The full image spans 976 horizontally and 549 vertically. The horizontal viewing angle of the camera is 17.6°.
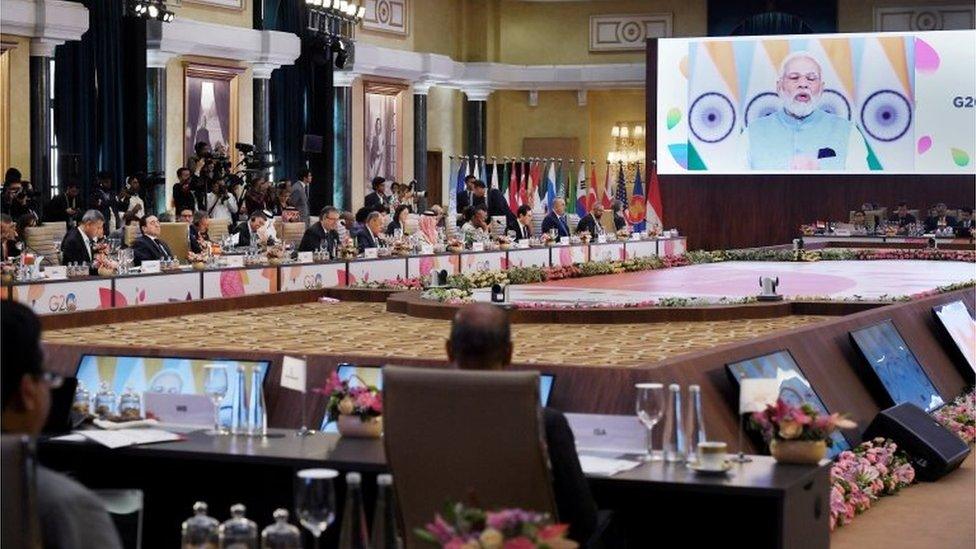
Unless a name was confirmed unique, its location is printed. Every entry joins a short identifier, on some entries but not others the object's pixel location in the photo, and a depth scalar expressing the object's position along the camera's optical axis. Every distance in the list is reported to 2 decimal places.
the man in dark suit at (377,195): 33.89
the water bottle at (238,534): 5.59
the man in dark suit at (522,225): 31.30
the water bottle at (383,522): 6.47
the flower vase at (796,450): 7.99
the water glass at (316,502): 6.53
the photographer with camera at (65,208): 26.23
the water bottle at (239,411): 8.86
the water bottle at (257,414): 8.85
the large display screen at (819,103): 39.78
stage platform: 19.25
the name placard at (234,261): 20.10
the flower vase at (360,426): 8.59
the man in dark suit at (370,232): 24.80
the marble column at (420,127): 42.74
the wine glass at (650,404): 7.77
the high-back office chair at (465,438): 6.65
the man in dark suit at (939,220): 36.73
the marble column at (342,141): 38.21
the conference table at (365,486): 7.55
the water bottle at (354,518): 6.35
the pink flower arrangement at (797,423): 7.99
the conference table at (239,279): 16.82
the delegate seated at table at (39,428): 4.45
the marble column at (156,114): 31.38
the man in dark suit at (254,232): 23.73
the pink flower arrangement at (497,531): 5.01
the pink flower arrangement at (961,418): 14.51
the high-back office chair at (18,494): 4.47
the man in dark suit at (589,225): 32.58
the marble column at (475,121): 46.27
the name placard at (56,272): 17.17
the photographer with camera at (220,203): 28.97
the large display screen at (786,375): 11.43
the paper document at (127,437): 8.39
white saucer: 7.62
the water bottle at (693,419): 7.93
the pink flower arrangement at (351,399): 8.57
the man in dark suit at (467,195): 34.57
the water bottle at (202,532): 5.75
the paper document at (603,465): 7.66
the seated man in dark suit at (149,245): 20.30
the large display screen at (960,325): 17.33
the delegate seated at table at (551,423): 6.86
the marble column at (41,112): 28.36
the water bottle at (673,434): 7.89
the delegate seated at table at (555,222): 31.86
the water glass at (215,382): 8.58
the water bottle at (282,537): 5.68
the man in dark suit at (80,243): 19.83
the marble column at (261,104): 35.05
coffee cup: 7.62
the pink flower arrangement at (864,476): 11.02
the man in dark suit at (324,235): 23.07
